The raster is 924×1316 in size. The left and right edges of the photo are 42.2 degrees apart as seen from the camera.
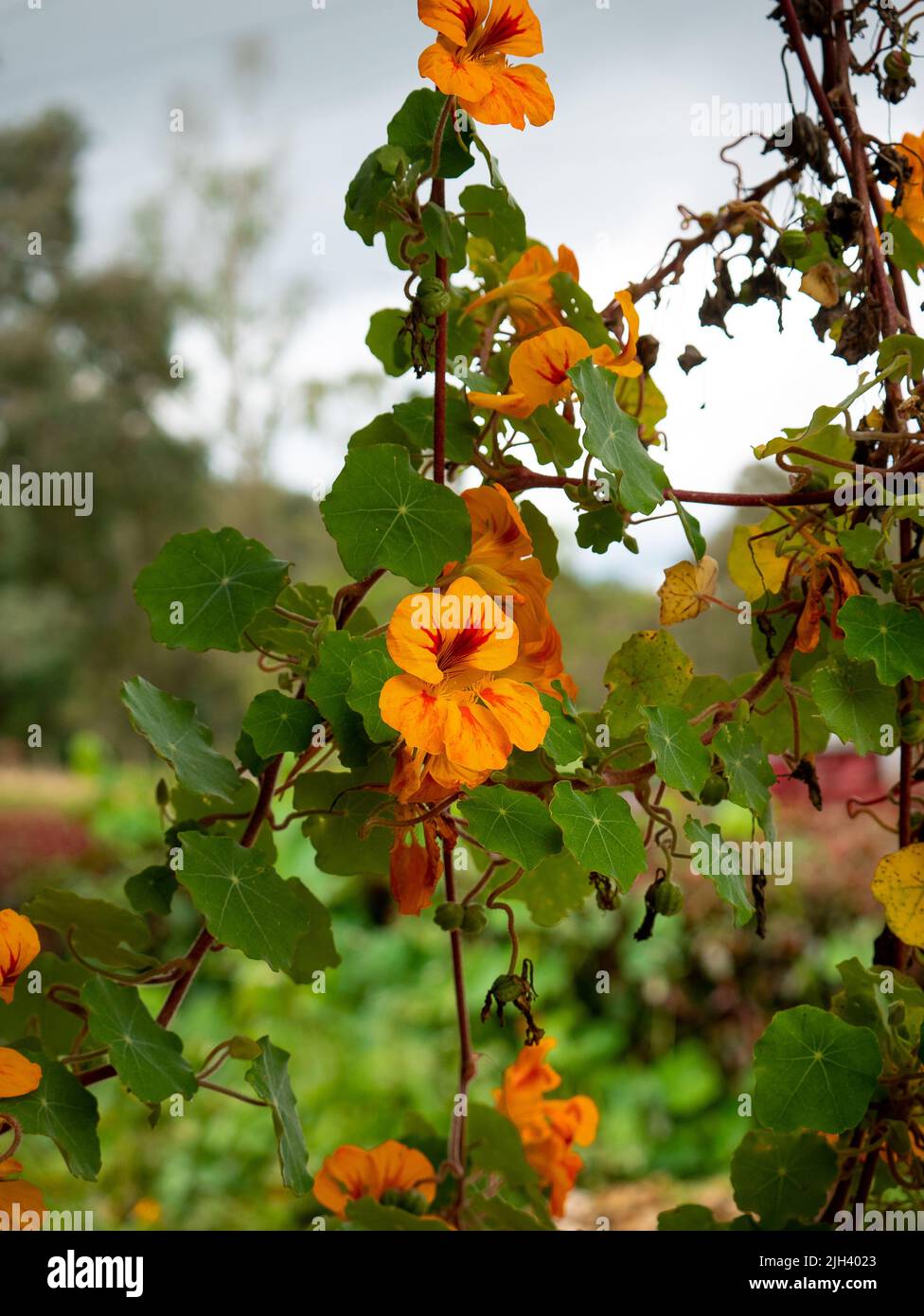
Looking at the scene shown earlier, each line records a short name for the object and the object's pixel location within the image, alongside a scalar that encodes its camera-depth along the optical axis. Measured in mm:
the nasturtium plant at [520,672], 439
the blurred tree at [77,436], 8359
